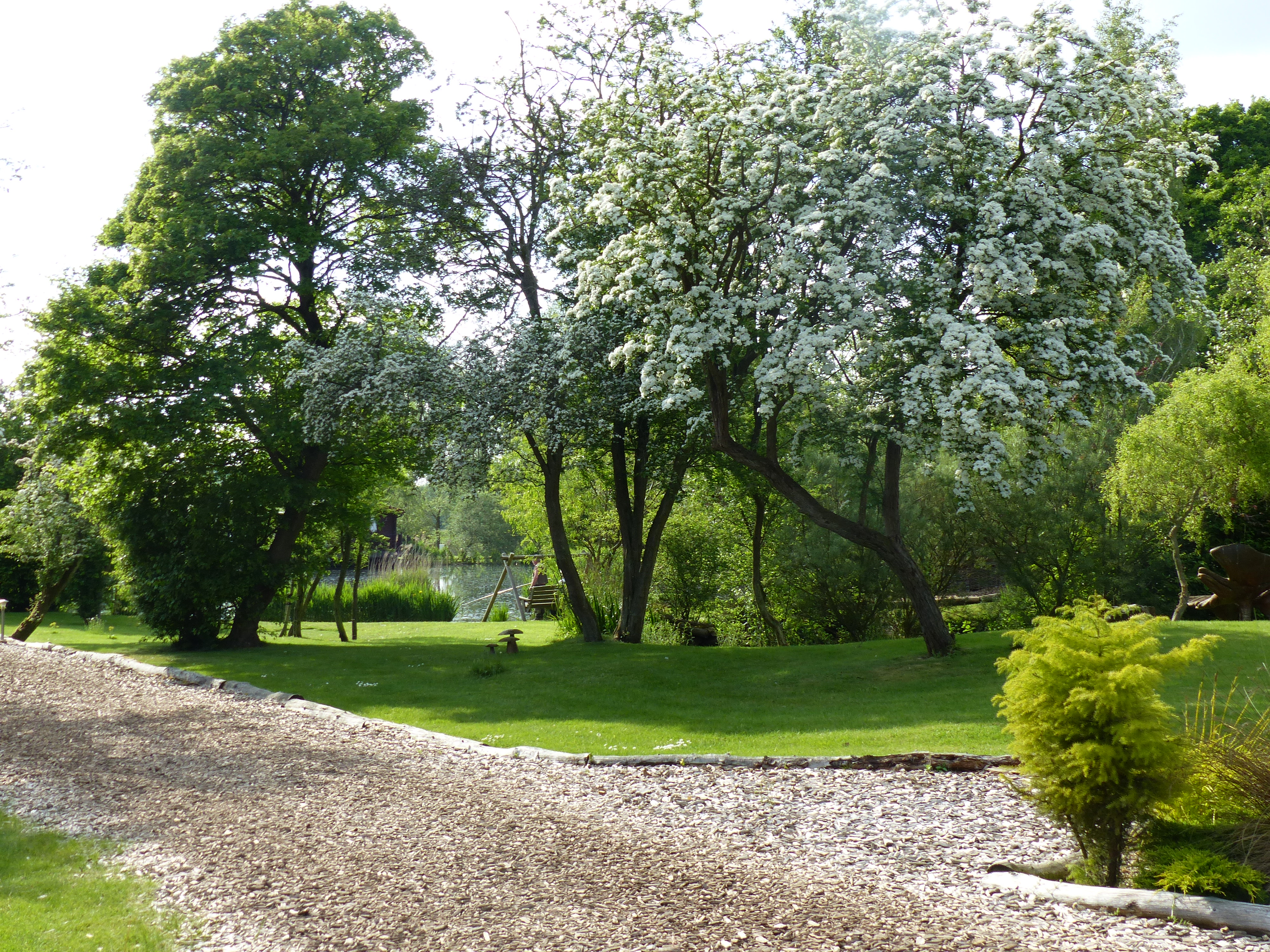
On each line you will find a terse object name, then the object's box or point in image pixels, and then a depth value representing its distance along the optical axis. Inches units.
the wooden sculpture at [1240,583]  637.9
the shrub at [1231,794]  188.2
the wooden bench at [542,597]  1113.4
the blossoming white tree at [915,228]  421.4
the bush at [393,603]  1155.3
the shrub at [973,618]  772.6
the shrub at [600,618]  805.9
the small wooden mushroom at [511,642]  639.1
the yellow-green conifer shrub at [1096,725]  180.5
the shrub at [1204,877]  175.9
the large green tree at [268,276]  643.5
